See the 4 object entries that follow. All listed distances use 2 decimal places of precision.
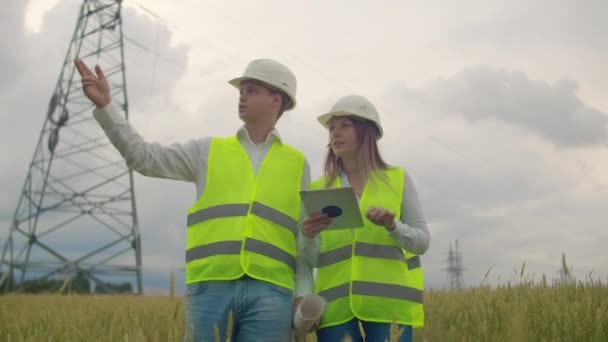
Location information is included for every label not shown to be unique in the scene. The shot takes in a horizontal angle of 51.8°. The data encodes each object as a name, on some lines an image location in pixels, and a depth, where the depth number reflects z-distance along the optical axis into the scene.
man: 2.99
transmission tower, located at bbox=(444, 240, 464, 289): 46.16
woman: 3.35
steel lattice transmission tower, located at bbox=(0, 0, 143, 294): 16.31
